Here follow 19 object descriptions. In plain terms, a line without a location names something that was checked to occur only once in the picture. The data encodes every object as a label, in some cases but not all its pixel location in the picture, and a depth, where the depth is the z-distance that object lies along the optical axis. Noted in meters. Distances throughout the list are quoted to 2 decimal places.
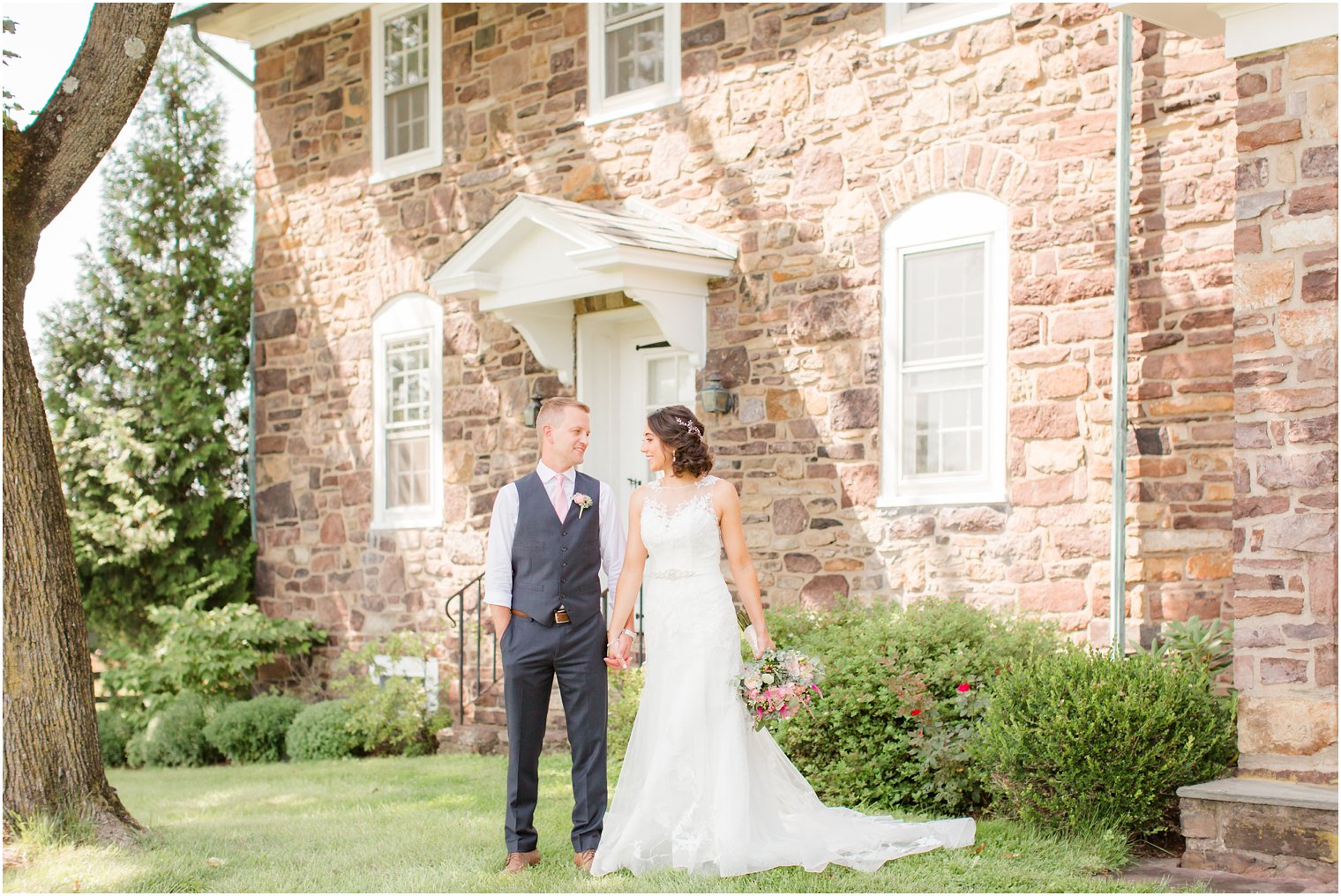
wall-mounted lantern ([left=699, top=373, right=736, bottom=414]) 10.24
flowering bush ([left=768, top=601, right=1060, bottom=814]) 7.30
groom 6.00
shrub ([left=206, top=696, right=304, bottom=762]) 12.09
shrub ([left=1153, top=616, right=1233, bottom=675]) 7.69
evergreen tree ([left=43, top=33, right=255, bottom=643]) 13.55
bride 5.83
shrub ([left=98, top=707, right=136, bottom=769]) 12.86
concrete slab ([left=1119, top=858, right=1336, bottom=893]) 5.68
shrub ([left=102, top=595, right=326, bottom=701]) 12.88
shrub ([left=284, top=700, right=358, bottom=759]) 11.59
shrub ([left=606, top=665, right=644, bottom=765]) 9.27
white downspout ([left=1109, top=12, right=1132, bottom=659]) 8.18
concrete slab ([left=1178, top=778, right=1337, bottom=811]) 5.78
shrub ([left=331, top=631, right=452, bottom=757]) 11.48
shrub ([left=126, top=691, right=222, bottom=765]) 12.39
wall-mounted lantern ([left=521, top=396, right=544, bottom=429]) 11.59
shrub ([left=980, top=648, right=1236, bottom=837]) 6.35
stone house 6.31
